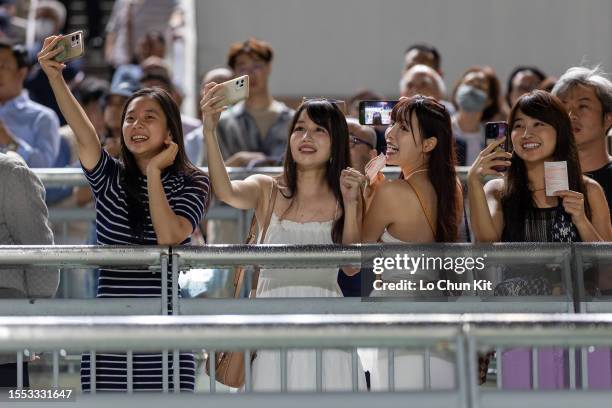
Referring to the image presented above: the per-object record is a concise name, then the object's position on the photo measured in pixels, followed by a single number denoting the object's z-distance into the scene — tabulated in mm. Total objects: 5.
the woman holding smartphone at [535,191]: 12773
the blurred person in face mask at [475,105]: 20312
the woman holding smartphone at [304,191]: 12391
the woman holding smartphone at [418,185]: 12844
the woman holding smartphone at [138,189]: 11875
